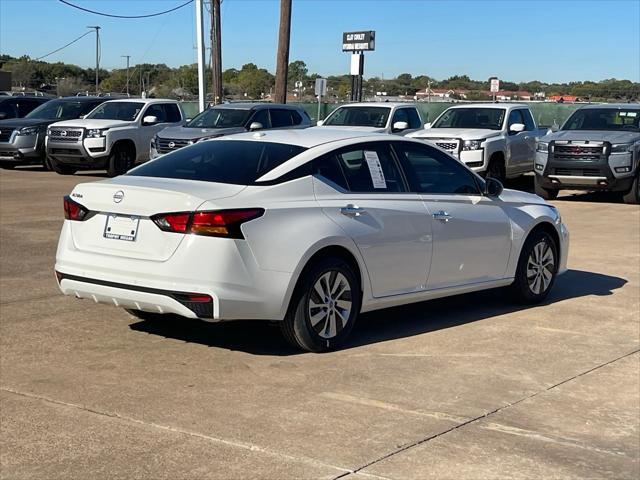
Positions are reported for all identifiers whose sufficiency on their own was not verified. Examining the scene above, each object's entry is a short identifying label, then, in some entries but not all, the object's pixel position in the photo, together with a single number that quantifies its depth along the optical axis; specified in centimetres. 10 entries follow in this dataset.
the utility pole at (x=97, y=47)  7349
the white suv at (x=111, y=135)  2128
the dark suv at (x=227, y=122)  1948
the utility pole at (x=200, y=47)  2581
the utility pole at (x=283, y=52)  2911
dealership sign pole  3122
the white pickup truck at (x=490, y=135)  1845
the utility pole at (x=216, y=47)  3053
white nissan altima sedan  600
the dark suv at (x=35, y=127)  2309
